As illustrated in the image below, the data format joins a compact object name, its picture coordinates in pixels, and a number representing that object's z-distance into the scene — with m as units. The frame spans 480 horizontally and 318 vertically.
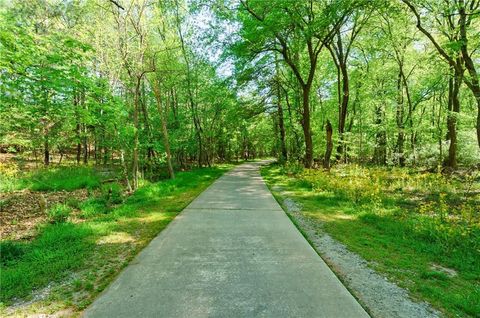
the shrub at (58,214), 6.54
